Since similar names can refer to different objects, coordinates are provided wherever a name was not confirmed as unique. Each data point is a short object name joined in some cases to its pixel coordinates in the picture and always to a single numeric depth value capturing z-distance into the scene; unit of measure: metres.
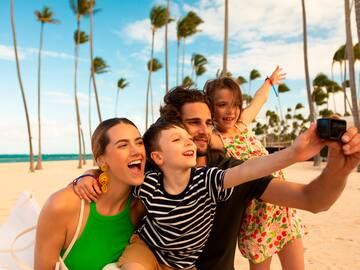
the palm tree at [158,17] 36.97
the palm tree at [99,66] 43.69
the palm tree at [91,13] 33.69
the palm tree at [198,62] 48.47
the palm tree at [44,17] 34.53
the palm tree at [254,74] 64.69
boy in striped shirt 1.89
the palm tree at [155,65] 46.97
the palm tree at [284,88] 65.71
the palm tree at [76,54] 37.91
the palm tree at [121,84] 55.53
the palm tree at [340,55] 37.52
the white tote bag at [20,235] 2.21
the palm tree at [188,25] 36.47
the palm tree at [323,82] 50.38
